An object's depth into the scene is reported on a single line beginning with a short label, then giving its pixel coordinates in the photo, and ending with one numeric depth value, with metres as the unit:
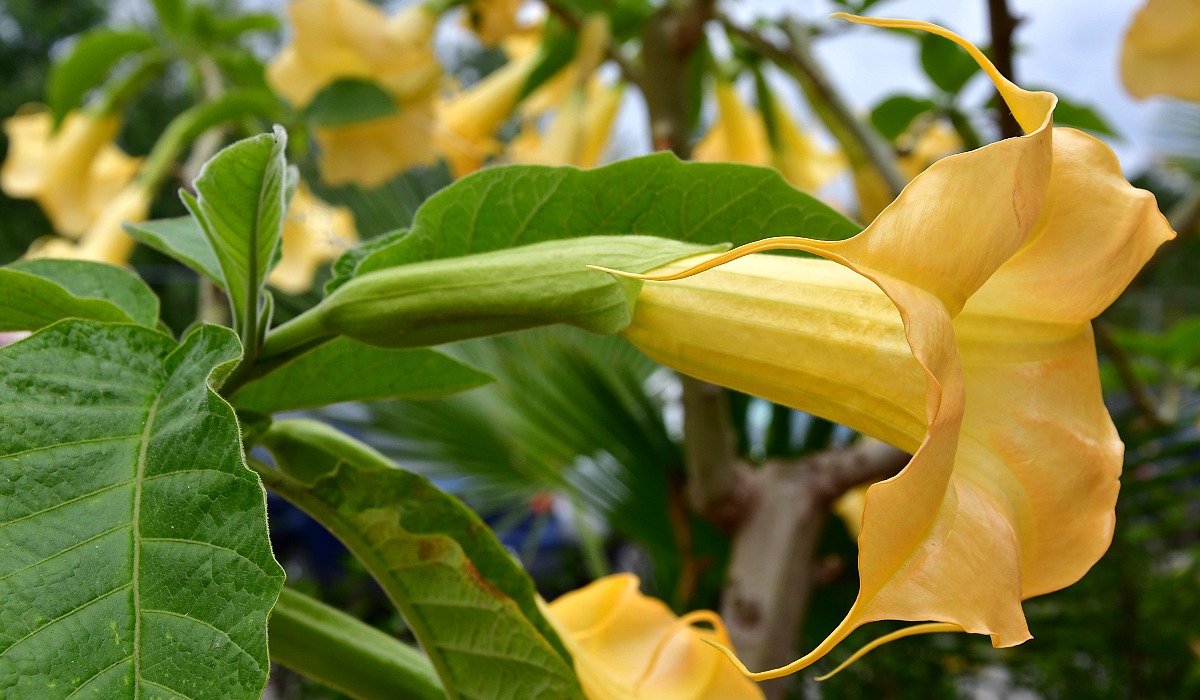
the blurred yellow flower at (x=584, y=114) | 1.03
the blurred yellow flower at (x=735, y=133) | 1.25
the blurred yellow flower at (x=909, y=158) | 1.12
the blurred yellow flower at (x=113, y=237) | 1.06
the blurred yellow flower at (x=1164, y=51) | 0.87
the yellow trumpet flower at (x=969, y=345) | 0.24
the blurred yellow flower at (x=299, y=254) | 1.30
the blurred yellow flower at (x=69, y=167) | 1.21
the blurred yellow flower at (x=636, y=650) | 0.42
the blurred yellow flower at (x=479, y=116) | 1.25
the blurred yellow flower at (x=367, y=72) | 1.00
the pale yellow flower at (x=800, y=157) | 1.22
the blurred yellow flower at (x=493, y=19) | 1.08
